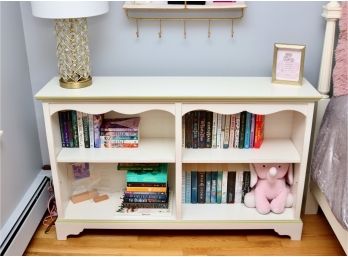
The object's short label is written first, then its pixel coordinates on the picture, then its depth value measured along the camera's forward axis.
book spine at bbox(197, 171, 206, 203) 2.02
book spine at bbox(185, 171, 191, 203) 2.02
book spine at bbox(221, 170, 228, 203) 2.02
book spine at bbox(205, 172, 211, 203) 2.03
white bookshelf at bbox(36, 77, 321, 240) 1.73
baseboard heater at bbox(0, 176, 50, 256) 1.73
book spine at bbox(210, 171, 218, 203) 2.02
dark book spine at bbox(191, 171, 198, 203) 2.03
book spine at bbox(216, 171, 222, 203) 2.03
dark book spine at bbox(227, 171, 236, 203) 2.03
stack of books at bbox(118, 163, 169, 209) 2.00
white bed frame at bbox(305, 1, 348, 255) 1.80
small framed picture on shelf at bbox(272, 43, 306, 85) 1.81
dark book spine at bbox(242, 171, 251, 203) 2.03
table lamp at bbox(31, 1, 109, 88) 1.71
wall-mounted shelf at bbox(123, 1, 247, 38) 1.92
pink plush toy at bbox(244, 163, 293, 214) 1.97
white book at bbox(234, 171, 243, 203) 2.03
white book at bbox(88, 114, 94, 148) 1.91
